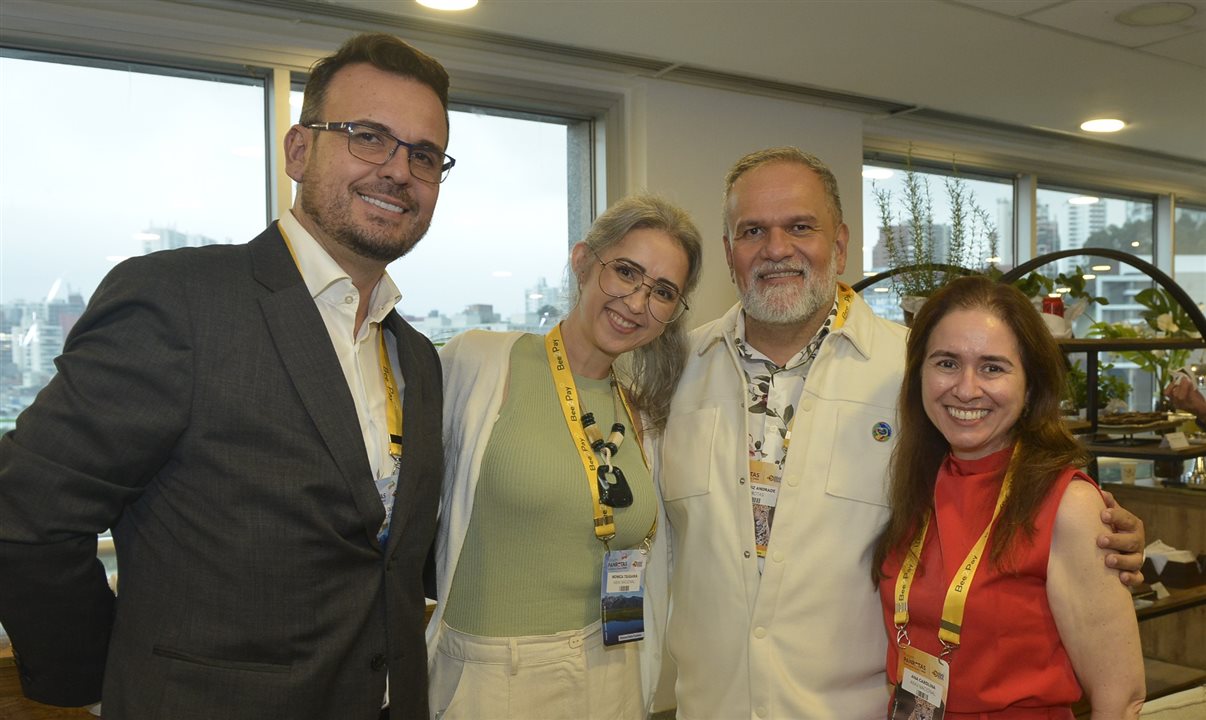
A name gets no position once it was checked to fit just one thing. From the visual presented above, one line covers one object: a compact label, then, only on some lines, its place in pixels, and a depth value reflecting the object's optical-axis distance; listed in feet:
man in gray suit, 4.33
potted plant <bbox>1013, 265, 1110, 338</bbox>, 10.13
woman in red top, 5.45
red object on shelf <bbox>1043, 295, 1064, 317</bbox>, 10.07
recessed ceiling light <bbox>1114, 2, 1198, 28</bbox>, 10.73
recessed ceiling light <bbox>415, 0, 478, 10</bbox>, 10.30
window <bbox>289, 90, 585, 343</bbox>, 13.87
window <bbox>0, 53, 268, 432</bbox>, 11.14
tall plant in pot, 11.03
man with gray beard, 6.60
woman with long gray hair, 6.35
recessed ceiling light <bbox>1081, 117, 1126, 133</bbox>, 17.01
